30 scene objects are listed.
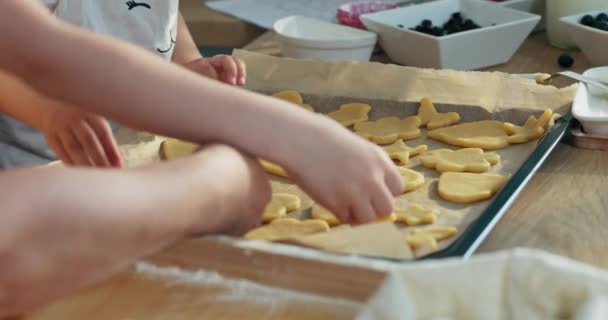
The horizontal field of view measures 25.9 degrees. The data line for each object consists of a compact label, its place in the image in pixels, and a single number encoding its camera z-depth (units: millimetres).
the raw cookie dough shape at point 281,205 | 1076
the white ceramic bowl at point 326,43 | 1442
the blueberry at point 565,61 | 1447
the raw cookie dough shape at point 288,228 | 1043
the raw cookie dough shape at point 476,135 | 1190
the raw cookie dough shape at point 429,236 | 1015
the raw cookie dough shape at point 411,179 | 1119
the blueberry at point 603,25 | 1426
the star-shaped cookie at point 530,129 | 1190
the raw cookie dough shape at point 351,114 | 1249
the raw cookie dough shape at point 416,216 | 1060
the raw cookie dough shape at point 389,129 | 1212
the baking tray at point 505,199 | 966
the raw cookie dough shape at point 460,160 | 1153
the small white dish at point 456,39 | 1423
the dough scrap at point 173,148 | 1168
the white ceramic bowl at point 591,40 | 1396
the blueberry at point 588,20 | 1449
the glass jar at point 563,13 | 1521
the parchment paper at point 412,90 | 1228
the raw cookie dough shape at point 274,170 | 1148
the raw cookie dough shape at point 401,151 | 1172
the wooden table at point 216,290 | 868
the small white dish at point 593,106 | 1176
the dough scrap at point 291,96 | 1281
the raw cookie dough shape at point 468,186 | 1098
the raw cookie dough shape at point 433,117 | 1229
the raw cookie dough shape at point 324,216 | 1064
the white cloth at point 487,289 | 818
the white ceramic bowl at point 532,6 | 1591
